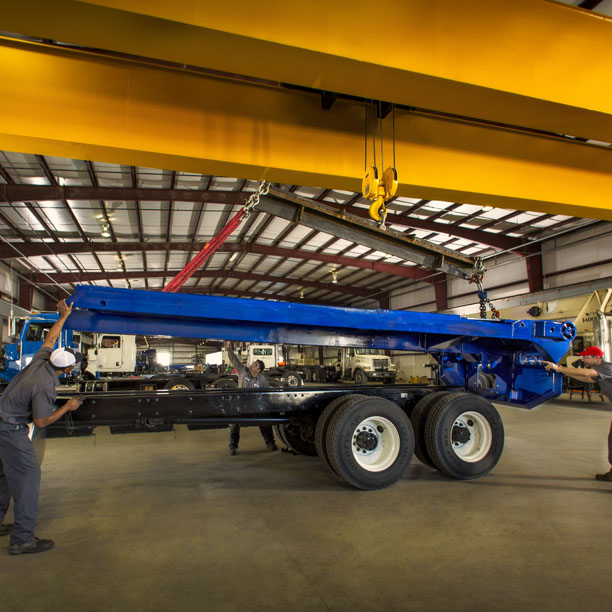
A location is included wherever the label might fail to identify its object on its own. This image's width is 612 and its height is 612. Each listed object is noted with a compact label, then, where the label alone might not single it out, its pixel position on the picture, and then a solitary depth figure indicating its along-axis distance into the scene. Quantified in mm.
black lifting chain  9750
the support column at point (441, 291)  25594
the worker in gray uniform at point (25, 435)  3375
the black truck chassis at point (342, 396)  4664
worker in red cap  5293
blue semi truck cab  10812
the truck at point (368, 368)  24984
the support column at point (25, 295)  23688
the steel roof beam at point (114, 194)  13578
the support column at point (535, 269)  19625
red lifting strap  8930
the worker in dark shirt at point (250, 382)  6699
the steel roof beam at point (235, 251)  18797
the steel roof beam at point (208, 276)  24406
